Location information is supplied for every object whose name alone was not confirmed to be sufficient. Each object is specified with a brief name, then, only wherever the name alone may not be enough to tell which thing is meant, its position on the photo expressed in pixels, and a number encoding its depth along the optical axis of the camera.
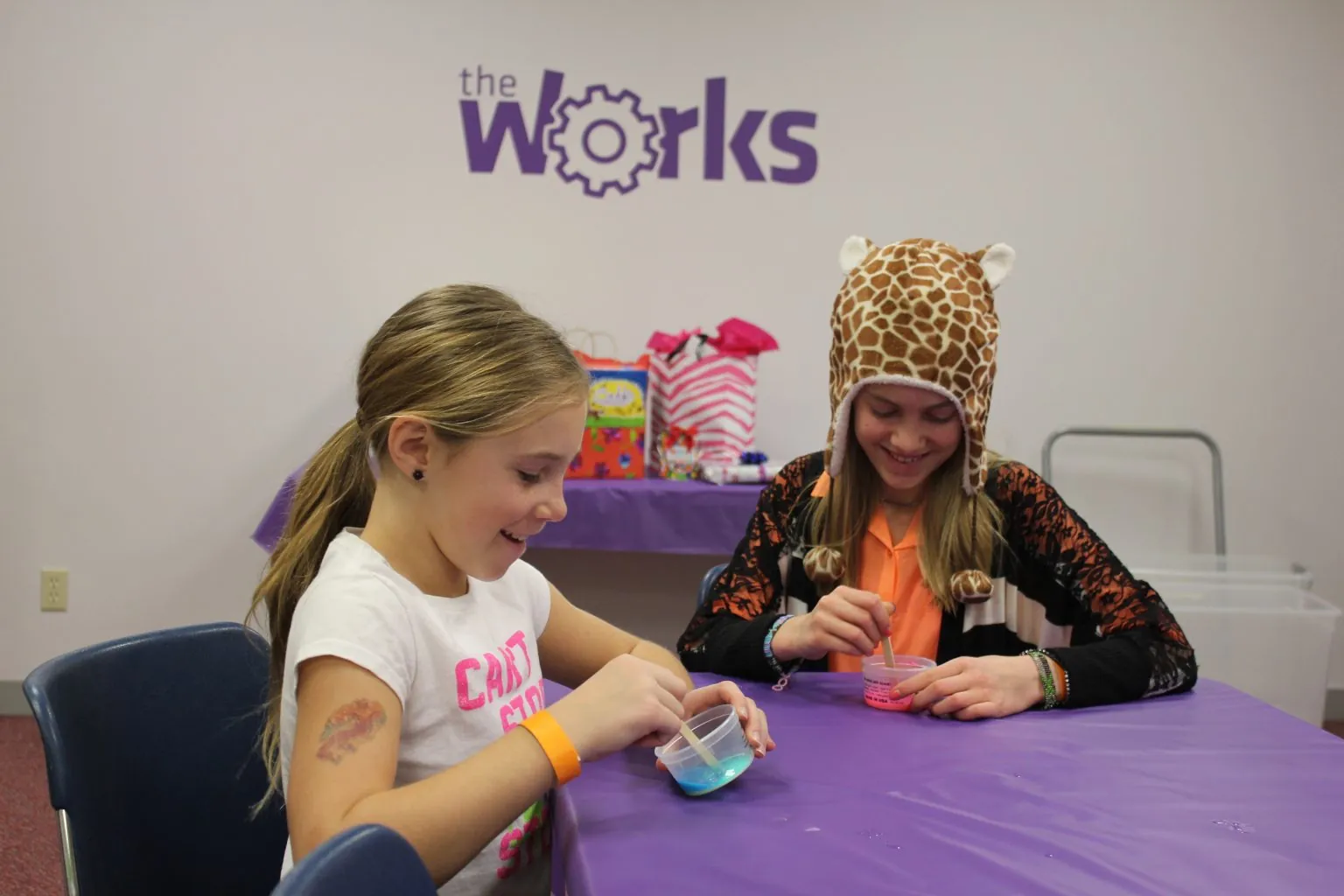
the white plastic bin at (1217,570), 3.08
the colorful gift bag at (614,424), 3.08
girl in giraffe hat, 1.58
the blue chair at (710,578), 1.92
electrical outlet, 3.42
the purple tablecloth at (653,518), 2.96
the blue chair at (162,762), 1.15
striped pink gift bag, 3.15
